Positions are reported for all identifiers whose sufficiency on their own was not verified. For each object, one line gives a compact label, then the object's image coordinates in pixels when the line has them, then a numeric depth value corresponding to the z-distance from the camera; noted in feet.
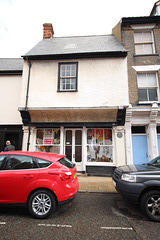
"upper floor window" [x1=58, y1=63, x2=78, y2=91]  28.50
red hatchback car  11.87
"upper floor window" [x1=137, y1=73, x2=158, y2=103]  28.73
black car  12.00
